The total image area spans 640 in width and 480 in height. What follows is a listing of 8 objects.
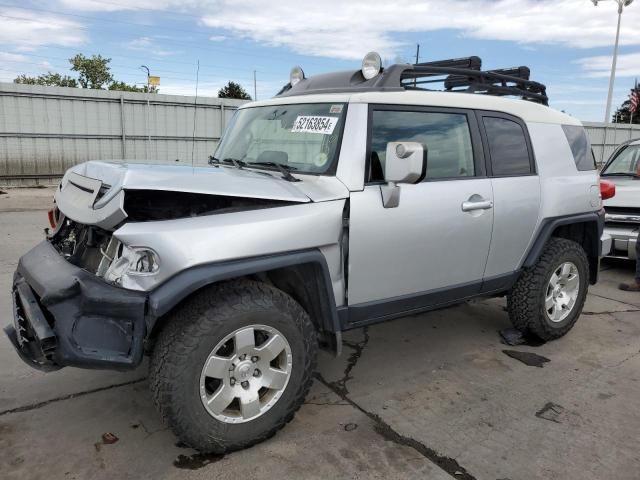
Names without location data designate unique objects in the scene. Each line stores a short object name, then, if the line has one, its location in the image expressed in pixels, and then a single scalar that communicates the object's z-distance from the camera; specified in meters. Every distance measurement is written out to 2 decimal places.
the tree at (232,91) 44.67
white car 6.46
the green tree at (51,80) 41.50
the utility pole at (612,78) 26.94
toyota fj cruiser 2.40
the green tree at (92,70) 43.47
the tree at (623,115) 52.64
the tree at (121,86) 44.86
